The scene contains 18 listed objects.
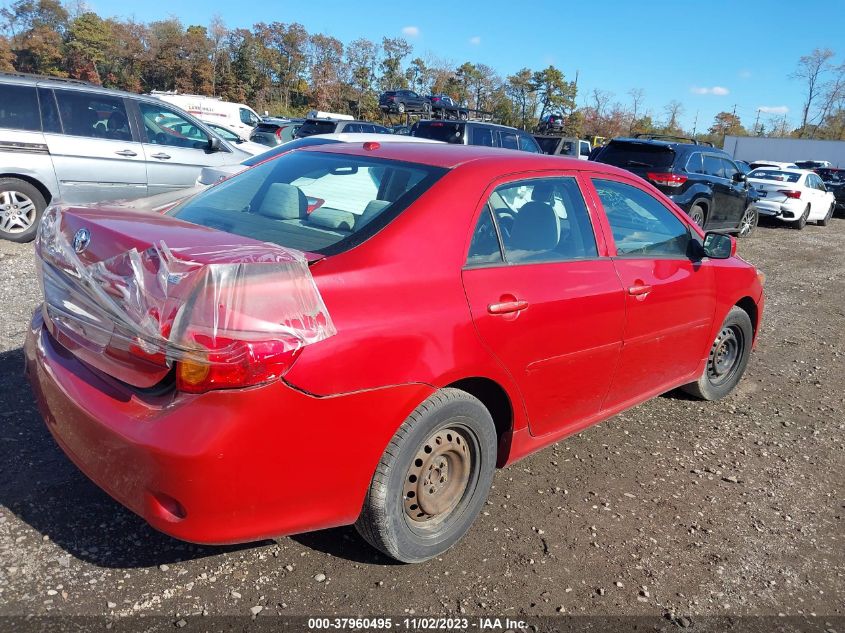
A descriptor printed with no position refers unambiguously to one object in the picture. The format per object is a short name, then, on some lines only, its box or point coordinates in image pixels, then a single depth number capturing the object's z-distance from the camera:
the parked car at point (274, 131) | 19.19
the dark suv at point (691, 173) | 11.75
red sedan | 2.12
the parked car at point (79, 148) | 7.58
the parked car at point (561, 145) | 17.56
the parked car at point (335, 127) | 16.91
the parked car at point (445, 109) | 27.00
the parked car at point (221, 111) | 28.23
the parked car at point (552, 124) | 28.74
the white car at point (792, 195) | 16.94
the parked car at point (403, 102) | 32.72
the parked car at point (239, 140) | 10.93
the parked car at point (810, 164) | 33.17
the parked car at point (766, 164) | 27.66
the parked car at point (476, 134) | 12.66
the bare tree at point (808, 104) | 68.75
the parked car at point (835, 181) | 22.53
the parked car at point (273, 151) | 7.36
